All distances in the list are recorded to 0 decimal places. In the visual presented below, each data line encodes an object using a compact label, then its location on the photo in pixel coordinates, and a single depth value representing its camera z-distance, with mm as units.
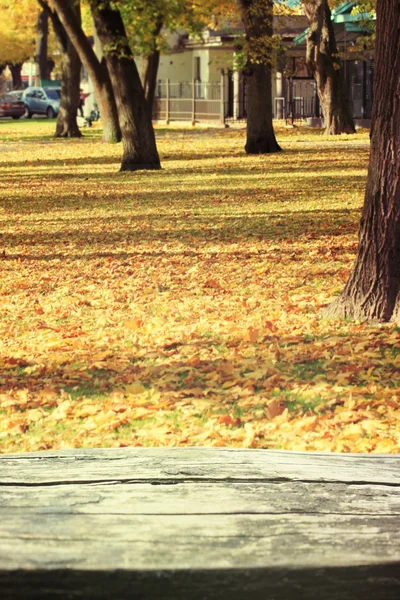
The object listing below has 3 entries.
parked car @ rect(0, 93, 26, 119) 60406
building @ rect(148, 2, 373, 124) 42000
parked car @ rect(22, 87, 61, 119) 60406
